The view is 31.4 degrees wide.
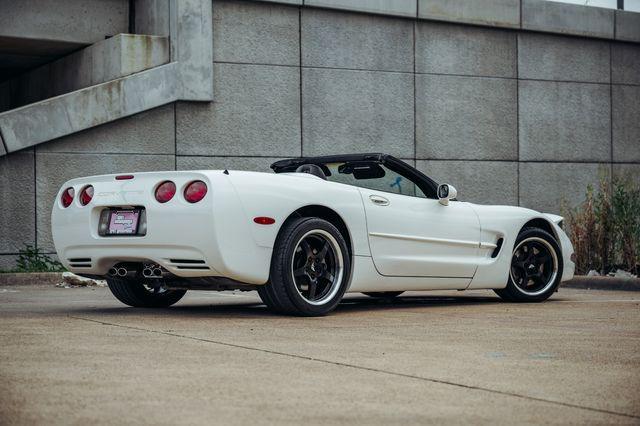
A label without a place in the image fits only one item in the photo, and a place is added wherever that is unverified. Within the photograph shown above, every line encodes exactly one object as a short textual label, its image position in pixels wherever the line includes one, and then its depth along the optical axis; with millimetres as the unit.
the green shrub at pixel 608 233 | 12828
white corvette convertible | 7559
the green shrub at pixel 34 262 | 13875
